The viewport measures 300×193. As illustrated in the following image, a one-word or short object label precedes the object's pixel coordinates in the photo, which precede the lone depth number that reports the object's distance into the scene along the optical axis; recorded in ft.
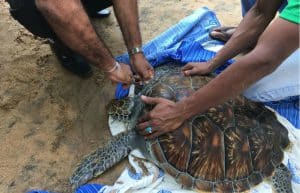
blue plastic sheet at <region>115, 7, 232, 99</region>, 8.32
